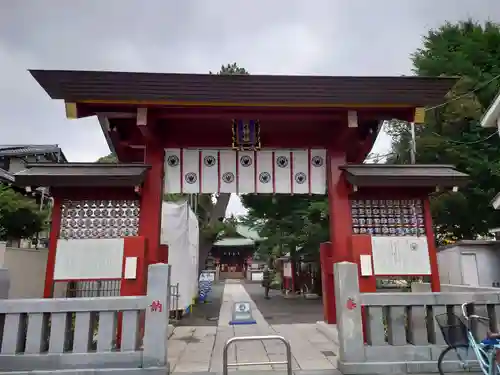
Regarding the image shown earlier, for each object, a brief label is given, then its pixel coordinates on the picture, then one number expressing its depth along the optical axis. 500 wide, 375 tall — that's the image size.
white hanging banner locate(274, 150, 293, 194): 7.98
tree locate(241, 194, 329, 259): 15.45
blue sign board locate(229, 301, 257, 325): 10.92
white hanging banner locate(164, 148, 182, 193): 7.88
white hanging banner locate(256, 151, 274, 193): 7.93
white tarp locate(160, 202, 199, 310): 12.09
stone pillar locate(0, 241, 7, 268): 9.93
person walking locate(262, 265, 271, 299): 19.50
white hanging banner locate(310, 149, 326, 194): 8.05
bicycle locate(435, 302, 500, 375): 4.49
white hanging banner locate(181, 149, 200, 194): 7.90
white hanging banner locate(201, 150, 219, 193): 7.89
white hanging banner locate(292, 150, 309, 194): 8.03
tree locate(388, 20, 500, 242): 14.73
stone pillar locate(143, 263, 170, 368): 5.15
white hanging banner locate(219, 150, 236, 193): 7.90
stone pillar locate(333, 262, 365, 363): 5.26
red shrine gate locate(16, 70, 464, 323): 6.90
